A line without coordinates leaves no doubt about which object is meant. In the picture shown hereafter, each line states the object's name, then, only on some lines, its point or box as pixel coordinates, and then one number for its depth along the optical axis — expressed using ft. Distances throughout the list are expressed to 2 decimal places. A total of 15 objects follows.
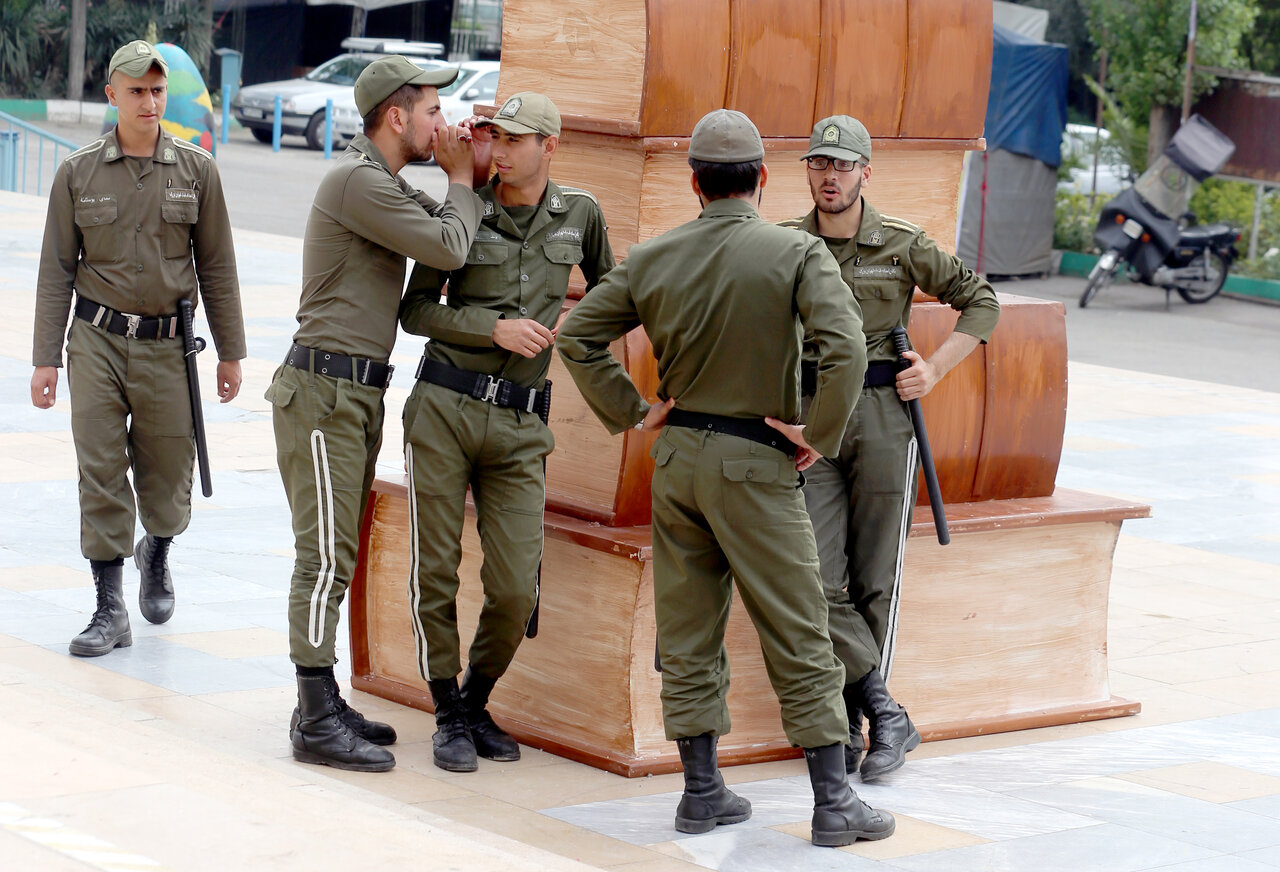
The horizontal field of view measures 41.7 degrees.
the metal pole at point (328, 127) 94.58
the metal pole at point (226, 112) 97.44
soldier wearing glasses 16.58
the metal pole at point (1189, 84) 64.75
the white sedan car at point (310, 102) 99.66
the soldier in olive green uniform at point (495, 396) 15.90
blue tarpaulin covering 64.54
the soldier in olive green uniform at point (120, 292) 19.19
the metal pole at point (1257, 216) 63.77
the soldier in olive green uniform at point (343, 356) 15.85
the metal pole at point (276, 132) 97.40
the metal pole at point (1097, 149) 73.47
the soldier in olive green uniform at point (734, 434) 14.25
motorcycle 60.85
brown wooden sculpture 16.88
